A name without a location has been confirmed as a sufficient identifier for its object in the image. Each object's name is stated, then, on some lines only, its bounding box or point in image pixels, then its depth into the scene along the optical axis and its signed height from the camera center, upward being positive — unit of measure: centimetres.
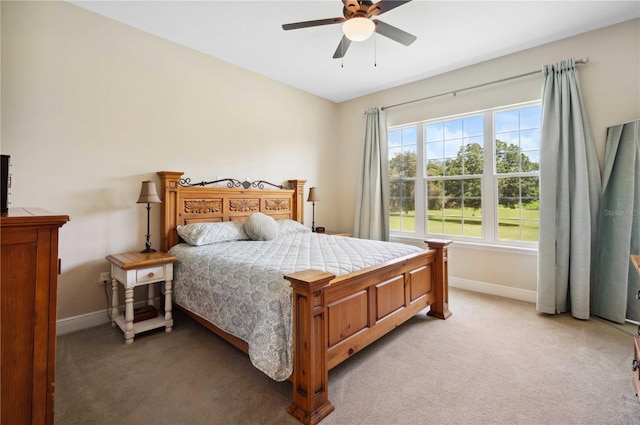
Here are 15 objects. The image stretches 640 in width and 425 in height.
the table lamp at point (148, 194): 277 +23
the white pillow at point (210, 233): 292 -15
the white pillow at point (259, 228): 324 -10
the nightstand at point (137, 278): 240 -52
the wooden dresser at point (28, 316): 95 -34
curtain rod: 301 +171
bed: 161 -46
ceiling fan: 211 +152
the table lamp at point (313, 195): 443 +37
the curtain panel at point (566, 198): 289 +24
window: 351 +60
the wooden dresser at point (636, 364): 161 -81
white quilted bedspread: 168 -43
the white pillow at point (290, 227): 372 -10
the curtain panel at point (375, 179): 452 +64
